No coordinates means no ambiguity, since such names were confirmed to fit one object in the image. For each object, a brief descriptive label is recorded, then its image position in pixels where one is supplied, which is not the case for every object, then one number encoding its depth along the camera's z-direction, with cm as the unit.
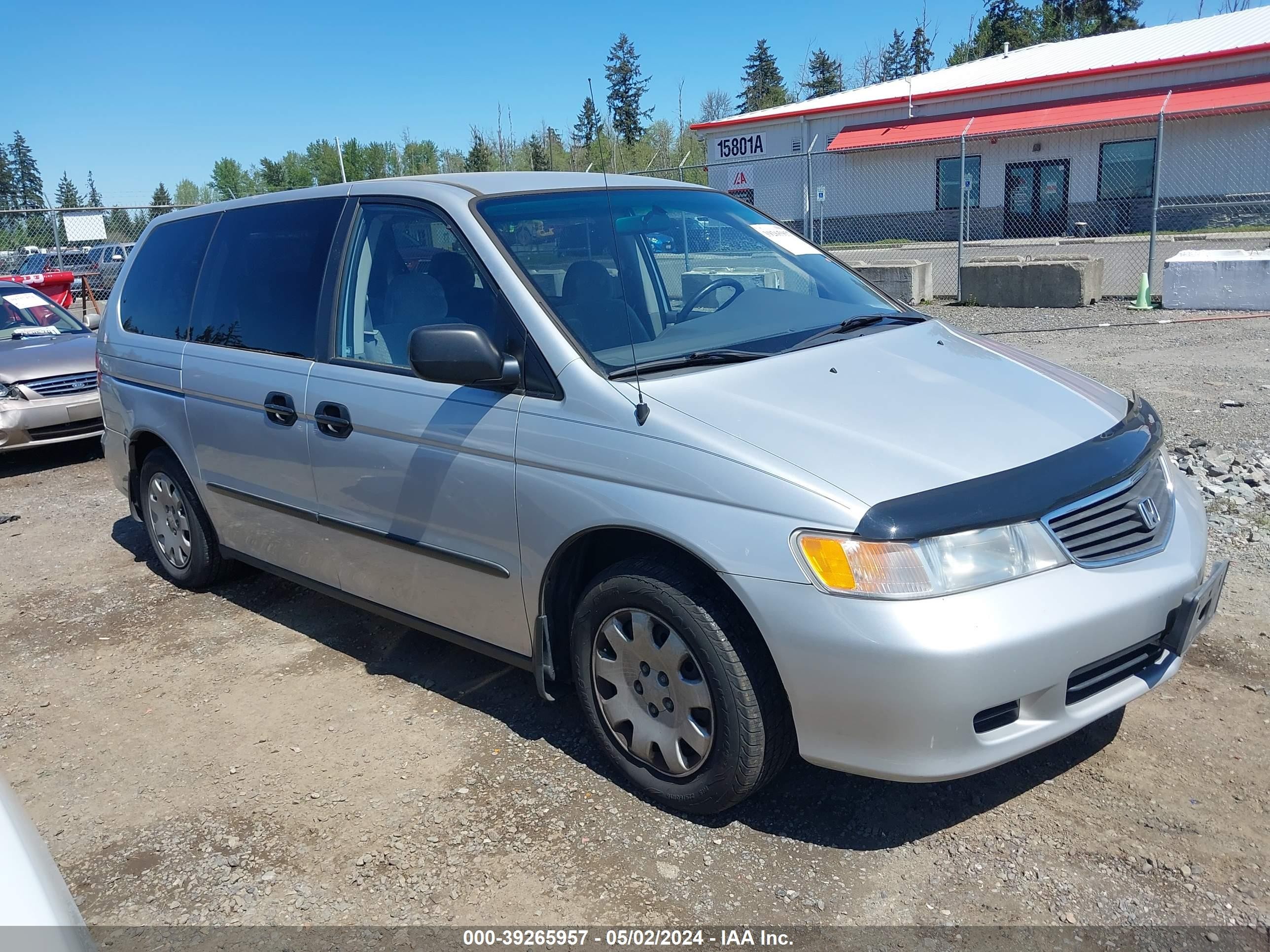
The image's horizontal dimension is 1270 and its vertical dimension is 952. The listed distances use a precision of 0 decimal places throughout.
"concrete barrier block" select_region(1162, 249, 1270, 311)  1254
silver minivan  257
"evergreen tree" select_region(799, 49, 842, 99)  6994
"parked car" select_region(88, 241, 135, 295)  2447
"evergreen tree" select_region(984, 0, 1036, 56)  5994
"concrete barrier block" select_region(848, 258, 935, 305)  1517
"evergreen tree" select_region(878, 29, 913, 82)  7825
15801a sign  3566
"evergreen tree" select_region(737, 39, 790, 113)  7012
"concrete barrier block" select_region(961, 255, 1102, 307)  1367
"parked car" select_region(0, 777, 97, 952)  155
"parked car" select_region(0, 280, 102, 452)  820
